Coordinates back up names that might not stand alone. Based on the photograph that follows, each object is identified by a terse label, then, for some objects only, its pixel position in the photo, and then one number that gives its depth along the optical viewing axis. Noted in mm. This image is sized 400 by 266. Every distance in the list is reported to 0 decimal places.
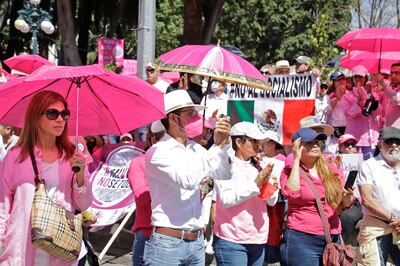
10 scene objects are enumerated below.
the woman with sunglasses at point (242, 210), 5527
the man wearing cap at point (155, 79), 9934
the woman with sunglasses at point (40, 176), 4336
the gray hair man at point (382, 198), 6133
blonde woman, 5816
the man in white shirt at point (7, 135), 8312
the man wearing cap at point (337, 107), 10452
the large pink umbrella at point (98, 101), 4824
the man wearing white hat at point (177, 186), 4719
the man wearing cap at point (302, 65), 10984
